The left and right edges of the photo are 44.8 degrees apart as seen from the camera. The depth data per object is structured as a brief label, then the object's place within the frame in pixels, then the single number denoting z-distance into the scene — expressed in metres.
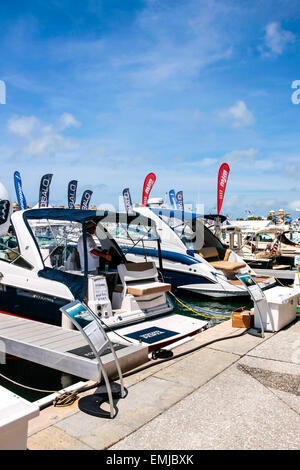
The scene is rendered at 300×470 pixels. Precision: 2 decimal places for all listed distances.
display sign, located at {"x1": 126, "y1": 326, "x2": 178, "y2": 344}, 5.91
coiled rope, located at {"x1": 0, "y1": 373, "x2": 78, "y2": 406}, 3.94
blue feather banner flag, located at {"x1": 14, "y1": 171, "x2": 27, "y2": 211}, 26.78
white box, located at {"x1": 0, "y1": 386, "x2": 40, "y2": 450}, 2.36
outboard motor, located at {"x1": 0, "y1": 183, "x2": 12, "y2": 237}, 7.91
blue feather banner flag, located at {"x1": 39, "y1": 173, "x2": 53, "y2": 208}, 27.45
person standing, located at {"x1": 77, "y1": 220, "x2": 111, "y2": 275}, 7.37
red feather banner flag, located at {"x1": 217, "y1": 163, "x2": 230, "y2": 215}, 20.56
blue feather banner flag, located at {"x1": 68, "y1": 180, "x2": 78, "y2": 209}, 28.62
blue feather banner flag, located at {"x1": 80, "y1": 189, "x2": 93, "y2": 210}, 29.81
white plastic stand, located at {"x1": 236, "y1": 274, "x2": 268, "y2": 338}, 6.21
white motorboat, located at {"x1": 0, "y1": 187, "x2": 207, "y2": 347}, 6.37
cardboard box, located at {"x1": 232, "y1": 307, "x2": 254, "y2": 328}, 6.76
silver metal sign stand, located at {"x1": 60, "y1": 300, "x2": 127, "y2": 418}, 3.71
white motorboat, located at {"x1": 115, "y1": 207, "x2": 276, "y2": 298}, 11.52
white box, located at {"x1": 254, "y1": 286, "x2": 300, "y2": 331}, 6.54
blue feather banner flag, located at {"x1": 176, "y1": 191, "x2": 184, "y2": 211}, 34.46
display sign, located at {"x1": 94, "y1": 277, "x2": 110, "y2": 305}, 6.40
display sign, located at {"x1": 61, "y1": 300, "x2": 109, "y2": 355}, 3.80
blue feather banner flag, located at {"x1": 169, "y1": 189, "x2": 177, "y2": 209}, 33.34
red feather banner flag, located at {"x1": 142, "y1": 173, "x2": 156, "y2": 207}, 30.02
